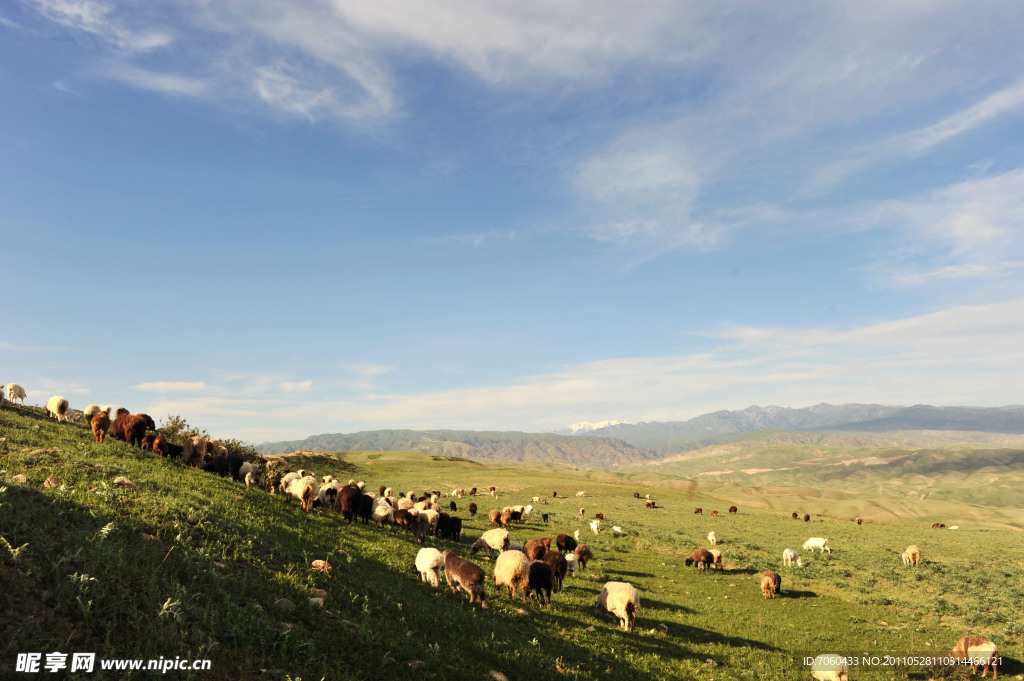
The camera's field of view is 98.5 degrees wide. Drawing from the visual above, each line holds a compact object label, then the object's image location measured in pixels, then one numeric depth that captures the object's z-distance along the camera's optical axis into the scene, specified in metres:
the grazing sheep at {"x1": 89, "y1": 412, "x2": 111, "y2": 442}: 21.03
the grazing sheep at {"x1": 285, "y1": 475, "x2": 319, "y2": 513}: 21.65
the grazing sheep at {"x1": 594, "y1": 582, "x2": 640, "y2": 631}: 15.39
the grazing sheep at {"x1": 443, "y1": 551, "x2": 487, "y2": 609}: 14.22
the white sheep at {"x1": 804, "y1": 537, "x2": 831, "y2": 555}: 38.75
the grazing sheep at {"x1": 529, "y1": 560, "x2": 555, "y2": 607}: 16.14
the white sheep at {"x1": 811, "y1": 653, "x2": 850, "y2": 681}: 13.54
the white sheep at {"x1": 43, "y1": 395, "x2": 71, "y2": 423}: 26.25
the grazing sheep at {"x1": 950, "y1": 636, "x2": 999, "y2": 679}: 14.77
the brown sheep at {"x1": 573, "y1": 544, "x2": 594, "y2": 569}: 24.78
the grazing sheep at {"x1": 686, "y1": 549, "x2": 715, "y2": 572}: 28.36
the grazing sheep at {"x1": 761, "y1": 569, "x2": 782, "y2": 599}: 23.39
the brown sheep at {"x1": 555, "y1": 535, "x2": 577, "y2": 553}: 26.91
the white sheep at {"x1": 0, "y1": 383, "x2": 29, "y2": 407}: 30.44
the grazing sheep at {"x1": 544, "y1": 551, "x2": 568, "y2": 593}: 18.30
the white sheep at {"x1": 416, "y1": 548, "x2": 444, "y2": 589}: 15.45
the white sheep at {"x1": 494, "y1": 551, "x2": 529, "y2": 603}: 16.05
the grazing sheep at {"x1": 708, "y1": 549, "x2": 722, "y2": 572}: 28.75
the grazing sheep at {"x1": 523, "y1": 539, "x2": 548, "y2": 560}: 19.71
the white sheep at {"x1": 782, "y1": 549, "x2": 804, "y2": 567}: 31.83
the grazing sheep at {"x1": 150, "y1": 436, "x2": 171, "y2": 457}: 22.00
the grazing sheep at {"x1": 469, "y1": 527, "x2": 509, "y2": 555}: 22.63
